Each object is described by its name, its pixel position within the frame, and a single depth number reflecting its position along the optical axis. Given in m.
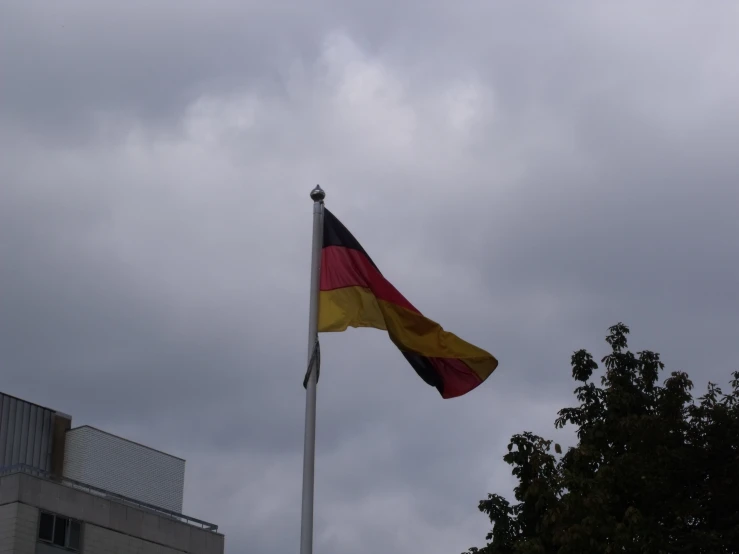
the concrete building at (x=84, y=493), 55.06
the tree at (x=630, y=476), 28.09
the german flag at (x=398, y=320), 22.08
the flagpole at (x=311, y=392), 19.91
